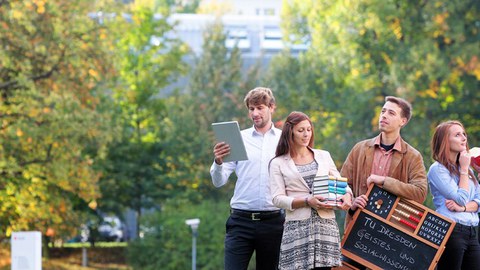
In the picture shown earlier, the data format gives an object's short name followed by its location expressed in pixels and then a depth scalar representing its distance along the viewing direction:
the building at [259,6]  83.75
